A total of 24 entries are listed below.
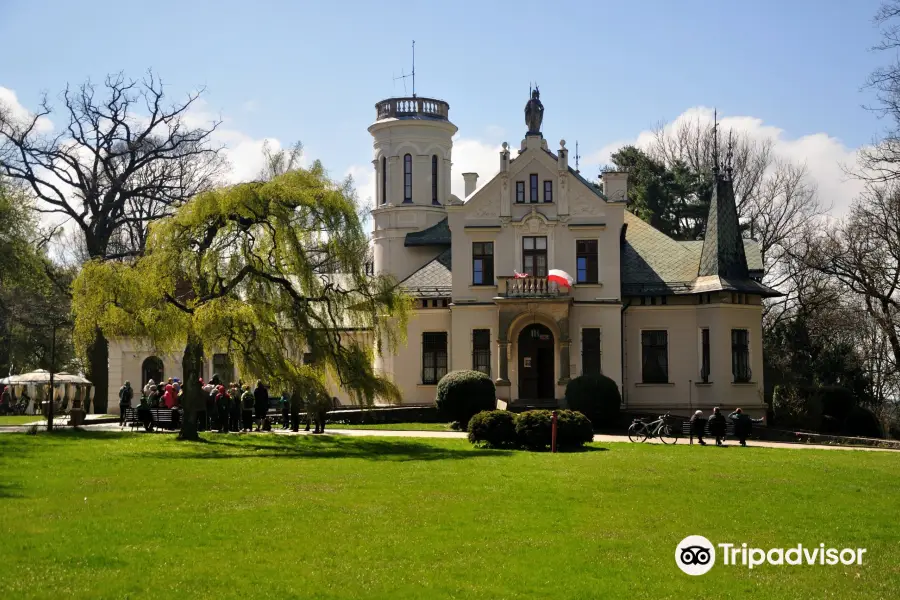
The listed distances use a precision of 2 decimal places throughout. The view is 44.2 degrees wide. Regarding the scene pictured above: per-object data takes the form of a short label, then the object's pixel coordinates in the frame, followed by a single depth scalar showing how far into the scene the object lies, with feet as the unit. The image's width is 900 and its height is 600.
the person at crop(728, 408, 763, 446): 97.04
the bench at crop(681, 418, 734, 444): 110.52
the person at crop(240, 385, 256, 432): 103.30
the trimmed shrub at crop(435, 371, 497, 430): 118.11
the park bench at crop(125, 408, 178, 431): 102.53
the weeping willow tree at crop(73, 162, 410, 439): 84.64
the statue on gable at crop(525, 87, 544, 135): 137.28
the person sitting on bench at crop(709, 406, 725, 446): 96.89
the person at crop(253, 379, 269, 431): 103.81
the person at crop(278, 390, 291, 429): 109.19
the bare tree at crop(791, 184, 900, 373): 138.62
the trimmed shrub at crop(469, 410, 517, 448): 85.87
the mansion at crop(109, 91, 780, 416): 131.75
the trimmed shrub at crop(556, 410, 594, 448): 84.99
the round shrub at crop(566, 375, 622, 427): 120.98
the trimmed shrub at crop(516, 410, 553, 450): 84.23
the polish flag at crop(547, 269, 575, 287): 129.49
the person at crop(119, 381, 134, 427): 118.83
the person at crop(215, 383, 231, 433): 100.48
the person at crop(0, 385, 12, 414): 166.81
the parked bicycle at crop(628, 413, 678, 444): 100.01
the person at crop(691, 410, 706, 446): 97.45
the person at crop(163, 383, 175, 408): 105.70
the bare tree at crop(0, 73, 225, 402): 134.82
